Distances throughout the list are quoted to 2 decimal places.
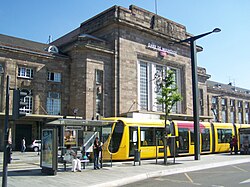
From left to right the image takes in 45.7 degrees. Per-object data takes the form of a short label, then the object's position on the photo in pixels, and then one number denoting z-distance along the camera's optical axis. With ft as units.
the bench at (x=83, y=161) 50.95
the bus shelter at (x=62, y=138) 44.75
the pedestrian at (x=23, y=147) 100.99
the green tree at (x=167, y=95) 68.03
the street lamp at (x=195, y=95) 71.37
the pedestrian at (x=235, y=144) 87.35
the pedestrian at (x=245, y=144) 86.96
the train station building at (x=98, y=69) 112.06
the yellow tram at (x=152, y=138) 65.26
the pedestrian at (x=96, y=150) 52.44
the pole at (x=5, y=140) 30.82
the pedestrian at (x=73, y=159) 48.80
